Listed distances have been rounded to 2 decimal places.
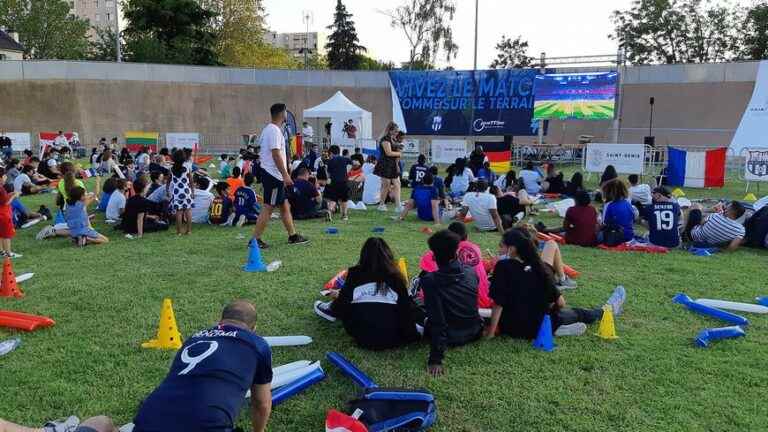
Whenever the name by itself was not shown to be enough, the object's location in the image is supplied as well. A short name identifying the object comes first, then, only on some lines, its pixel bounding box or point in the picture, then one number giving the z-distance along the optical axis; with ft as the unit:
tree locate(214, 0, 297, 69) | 164.60
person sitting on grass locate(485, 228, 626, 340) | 15.28
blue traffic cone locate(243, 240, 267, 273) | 23.11
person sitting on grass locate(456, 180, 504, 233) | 32.07
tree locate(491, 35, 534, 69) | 193.37
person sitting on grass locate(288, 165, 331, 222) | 36.70
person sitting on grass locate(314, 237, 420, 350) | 14.78
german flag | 58.34
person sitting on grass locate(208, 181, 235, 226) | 34.53
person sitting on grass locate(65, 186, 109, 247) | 28.12
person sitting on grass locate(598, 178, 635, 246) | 28.30
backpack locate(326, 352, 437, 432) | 11.16
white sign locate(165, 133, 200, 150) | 83.61
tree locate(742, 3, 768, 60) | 132.46
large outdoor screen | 76.64
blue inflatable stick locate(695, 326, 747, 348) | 15.69
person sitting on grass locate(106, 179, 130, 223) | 34.32
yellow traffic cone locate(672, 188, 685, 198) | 44.02
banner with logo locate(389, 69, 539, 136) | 88.94
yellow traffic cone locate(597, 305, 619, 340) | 16.21
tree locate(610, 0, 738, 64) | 140.26
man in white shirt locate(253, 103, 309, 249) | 25.55
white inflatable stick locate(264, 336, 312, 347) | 15.53
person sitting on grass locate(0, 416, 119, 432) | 9.61
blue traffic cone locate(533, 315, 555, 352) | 15.39
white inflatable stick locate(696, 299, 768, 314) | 18.43
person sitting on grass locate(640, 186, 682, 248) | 27.63
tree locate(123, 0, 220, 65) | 139.23
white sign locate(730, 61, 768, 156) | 76.48
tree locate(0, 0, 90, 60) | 189.16
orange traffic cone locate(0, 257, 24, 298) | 19.86
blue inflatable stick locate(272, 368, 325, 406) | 12.49
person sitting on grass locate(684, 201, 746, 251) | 27.40
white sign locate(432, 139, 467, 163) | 64.33
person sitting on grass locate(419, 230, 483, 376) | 13.91
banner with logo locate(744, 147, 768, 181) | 45.98
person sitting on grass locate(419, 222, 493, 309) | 17.62
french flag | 49.98
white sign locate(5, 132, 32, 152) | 83.47
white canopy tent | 75.87
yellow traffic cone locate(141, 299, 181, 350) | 15.47
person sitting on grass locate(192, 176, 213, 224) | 34.96
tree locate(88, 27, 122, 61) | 159.94
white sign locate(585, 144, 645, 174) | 49.83
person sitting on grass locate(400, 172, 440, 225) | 35.35
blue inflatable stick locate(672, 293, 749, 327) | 17.31
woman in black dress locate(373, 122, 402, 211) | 37.63
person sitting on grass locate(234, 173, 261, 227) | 34.36
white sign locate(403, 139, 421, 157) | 76.98
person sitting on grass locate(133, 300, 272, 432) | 8.21
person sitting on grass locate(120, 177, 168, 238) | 31.27
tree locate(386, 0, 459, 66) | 158.92
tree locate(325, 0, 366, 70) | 189.47
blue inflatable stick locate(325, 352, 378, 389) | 13.16
